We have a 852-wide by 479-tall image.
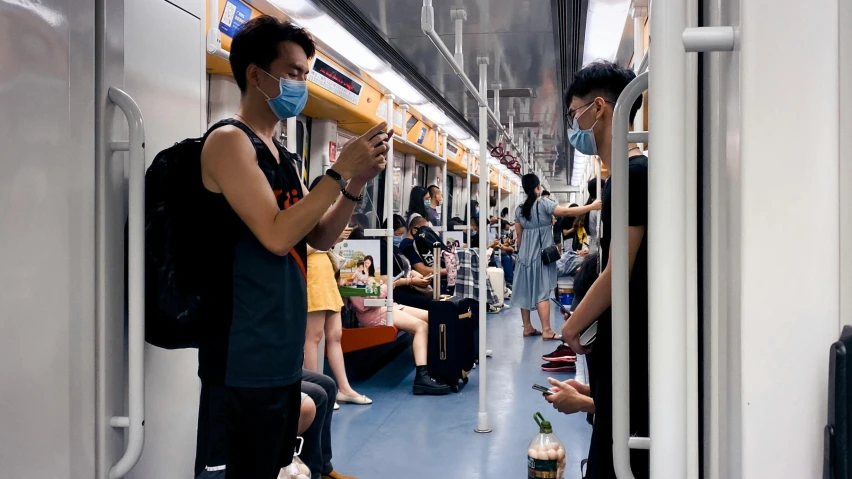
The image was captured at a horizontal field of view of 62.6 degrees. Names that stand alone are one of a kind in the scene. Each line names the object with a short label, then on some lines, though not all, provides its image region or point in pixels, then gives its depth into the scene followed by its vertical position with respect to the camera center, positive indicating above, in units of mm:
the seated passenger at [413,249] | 7148 -98
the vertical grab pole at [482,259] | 4512 -127
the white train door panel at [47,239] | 1173 +1
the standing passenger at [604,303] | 1754 -172
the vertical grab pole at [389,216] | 5883 +208
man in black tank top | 1674 -138
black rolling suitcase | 5688 -847
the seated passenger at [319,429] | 2768 -852
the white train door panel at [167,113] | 1863 +364
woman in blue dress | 7914 -254
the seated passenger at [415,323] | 5617 -720
